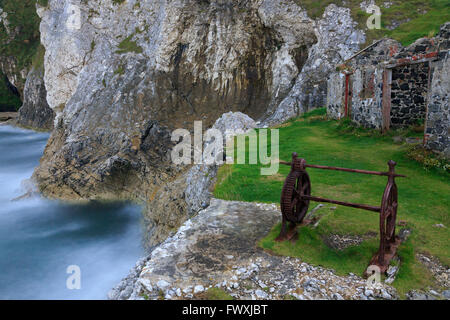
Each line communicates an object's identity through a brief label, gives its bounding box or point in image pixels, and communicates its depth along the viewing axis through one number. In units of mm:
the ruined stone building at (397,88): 9070
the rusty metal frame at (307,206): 4664
